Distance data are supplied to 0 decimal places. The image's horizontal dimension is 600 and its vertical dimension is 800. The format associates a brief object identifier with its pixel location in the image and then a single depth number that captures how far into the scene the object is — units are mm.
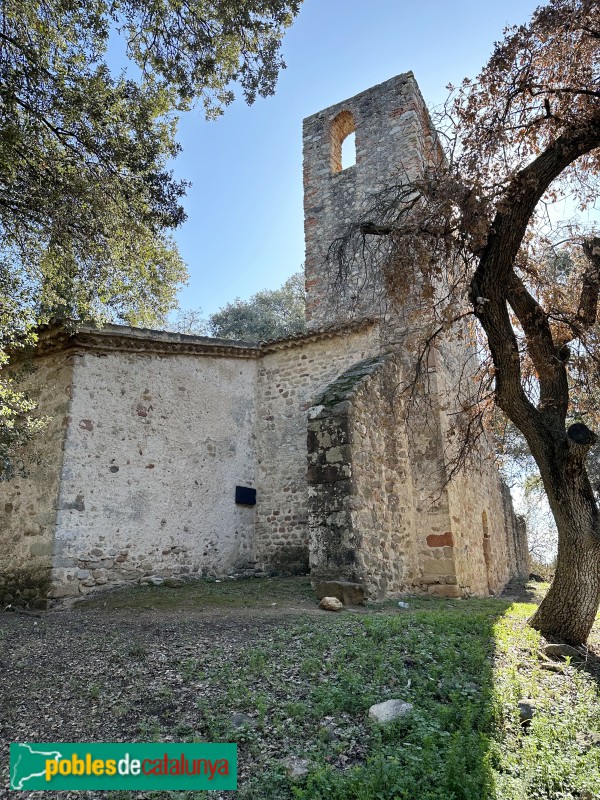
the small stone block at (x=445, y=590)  9398
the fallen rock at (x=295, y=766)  3127
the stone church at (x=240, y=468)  8188
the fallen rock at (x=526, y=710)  3734
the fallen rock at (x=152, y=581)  8719
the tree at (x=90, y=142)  6324
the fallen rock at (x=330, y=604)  7129
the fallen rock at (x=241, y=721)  3633
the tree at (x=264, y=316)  22250
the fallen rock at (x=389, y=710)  3681
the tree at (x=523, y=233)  5785
